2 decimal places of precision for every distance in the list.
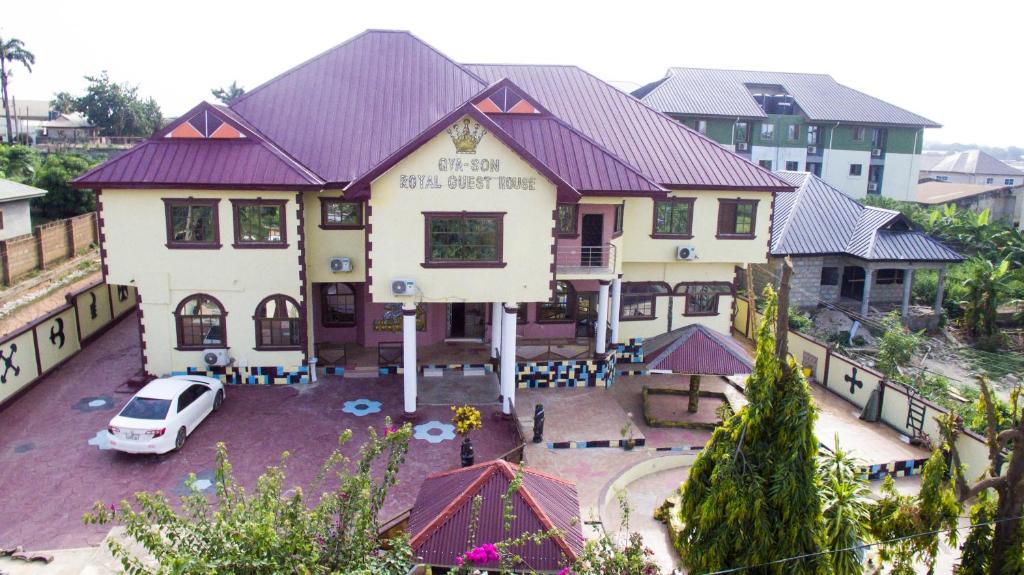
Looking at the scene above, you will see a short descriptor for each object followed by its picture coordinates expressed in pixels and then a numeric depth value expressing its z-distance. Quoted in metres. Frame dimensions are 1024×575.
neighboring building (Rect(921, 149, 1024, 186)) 70.75
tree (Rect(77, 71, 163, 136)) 68.54
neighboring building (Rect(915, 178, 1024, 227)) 50.72
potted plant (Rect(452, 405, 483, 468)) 15.98
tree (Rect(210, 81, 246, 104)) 70.75
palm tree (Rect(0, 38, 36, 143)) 58.75
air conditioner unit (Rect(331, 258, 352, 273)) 20.95
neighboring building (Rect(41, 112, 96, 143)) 72.12
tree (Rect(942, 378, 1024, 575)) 9.66
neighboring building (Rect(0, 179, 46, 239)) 33.44
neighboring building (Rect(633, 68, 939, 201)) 48.31
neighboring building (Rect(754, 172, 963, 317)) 31.11
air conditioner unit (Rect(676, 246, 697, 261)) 23.53
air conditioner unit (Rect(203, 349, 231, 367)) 20.12
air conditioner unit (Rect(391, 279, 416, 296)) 18.36
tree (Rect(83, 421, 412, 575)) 7.19
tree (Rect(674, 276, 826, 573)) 9.12
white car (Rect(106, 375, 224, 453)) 16.06
